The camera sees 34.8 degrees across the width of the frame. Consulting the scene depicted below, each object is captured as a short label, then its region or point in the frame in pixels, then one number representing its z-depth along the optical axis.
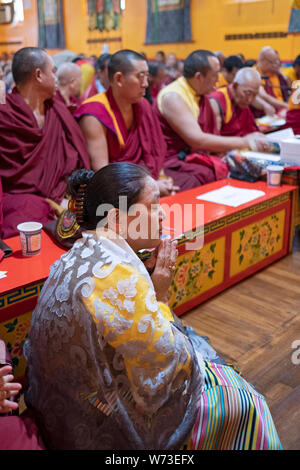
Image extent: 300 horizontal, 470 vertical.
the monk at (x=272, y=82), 5.58
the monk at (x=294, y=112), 3.63
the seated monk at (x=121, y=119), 3.04
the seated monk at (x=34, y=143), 2.65
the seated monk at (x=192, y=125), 3.49
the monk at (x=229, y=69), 6.05
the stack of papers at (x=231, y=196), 2.71
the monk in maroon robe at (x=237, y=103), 3.78
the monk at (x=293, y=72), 5.68
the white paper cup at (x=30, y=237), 1.93
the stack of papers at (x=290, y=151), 3.08
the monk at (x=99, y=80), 5.46
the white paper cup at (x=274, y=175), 2.96
